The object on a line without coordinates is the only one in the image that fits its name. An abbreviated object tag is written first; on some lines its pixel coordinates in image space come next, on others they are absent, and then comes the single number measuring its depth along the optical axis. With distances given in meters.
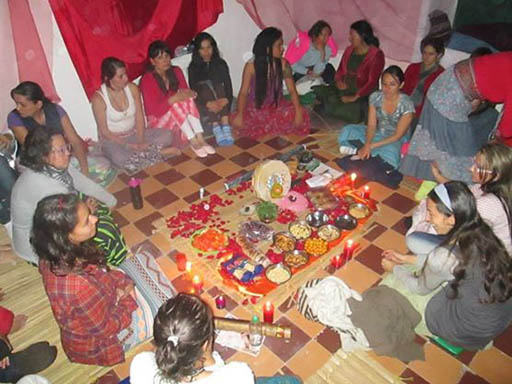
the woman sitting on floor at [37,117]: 3.98
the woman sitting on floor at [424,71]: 4.91
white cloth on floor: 2.97
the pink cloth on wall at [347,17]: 5.78
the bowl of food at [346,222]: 3.87
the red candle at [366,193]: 4.24
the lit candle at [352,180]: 4.35
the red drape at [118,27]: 4.50
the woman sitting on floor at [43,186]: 3.19
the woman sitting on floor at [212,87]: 5.53
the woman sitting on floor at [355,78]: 5.70
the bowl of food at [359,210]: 4.01
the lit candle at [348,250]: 3.54
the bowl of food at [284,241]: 3.65
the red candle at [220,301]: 3.28
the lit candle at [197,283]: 3.28
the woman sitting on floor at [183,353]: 1.74
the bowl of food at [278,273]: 3.34
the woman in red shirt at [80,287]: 2.34
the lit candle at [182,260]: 3.62
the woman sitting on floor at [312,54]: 6.43
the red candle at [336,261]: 3.61
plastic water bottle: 2.86
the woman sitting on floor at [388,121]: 4.60
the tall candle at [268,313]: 2.95
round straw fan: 4.05
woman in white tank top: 4.69
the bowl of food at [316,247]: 3.62
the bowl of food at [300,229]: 3.79
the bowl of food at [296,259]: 3.50
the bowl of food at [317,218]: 3.94
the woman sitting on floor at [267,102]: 5.55
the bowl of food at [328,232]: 3.75
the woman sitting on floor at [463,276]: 2.45
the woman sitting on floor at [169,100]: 5.09
